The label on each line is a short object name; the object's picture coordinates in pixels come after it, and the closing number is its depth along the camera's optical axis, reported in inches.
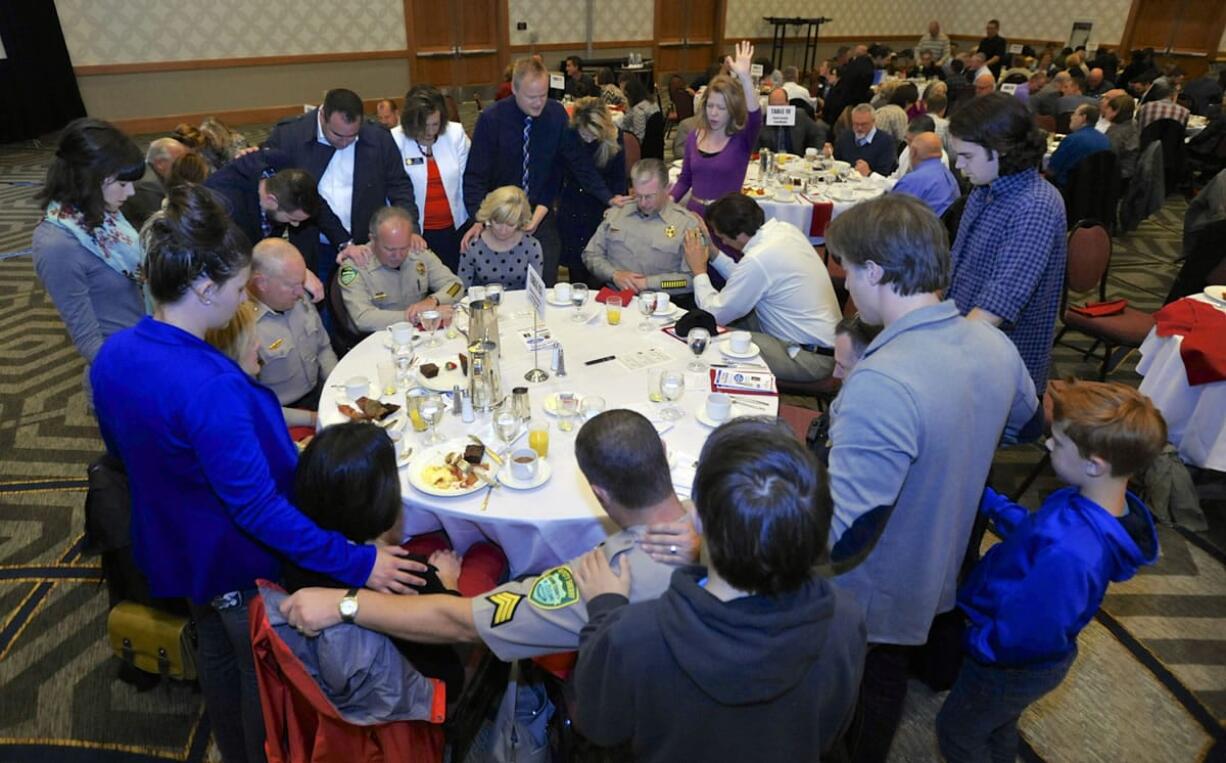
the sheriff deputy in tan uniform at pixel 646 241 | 172.1
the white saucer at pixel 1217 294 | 151.9
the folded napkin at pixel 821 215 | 234.7
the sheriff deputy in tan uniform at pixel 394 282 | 147.5
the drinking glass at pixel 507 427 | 102.9
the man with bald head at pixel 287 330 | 122.8
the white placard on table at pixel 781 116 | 287.6
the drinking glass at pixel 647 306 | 145.2
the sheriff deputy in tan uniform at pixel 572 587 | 62.9
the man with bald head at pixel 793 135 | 314.2
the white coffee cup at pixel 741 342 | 130.0
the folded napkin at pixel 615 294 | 154.5
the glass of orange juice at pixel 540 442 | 101.0
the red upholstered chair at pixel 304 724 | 65.8
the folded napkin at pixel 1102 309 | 183.3
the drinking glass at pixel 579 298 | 148.1
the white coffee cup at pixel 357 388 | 115.3
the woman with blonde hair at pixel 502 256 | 164.1
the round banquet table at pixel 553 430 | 91.4
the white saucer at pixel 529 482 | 94.4
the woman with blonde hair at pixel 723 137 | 203.5
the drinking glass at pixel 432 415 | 105.3
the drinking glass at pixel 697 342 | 125.9
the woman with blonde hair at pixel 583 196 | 207.5
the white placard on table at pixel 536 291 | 125.2
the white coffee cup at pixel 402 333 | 130.7
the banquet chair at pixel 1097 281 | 174.2
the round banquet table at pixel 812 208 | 234.7
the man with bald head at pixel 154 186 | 174.4
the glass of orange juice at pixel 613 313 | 141.3
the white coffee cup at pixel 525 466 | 95.0
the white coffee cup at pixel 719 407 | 106.4
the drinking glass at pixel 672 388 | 111.5
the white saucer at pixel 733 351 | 129.5
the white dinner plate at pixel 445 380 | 118.9
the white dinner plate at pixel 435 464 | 92.9
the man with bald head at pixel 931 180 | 220.2
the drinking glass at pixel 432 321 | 137.8
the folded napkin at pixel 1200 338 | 142.3
